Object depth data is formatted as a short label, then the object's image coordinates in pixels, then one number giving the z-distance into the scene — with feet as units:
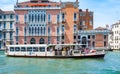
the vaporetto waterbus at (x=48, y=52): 53.16
